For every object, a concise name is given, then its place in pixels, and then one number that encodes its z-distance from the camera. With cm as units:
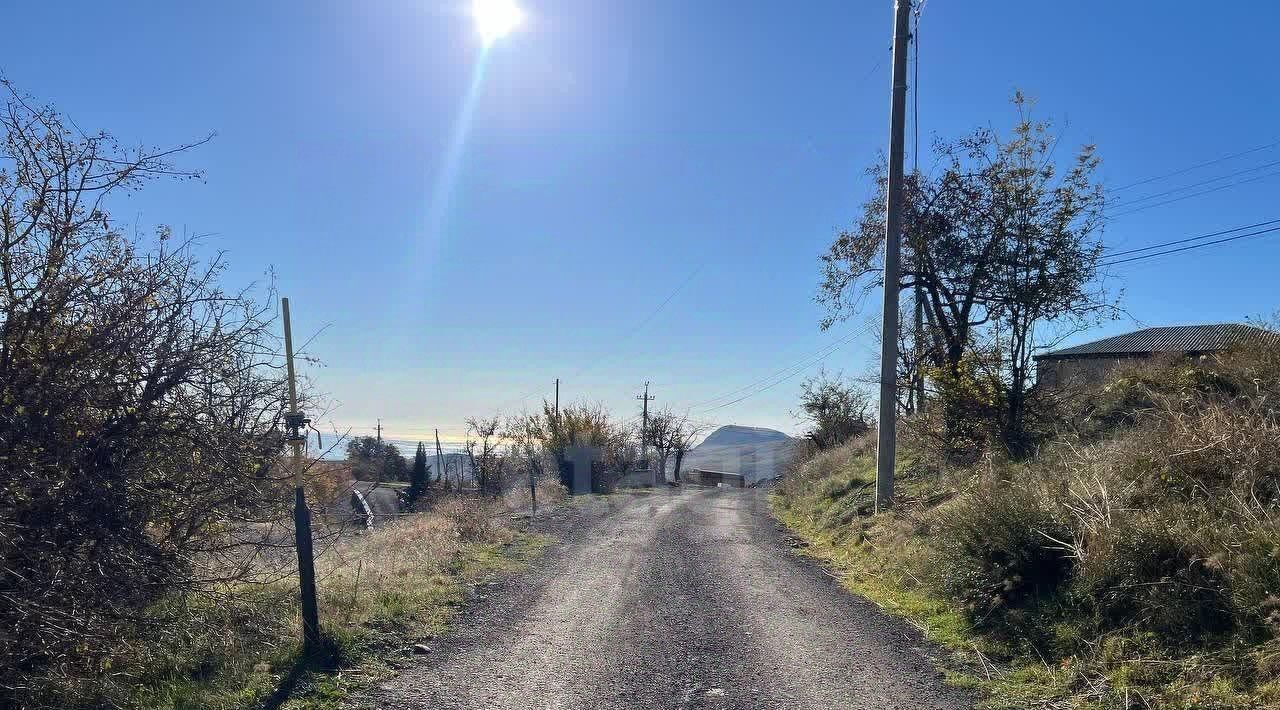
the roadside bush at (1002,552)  618
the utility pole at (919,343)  1408
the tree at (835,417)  3048
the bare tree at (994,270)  1160
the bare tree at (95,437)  395
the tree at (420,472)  4462
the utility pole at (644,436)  5074
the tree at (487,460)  2897
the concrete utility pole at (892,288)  1167
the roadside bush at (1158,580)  470
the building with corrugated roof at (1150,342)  2795
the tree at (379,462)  5712
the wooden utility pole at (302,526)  533
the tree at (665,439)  5469
